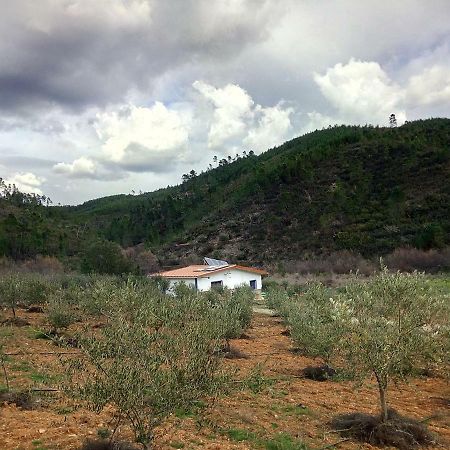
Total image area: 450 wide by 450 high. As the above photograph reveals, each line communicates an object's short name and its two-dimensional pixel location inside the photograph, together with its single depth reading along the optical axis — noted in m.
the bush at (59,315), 17.52
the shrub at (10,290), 20.73
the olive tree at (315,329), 13.31
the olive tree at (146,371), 5.93
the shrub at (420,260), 47.31
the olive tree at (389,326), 8.95
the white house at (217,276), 41.31
